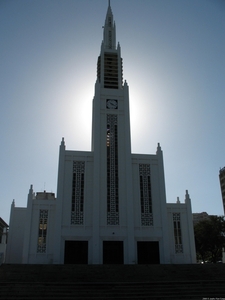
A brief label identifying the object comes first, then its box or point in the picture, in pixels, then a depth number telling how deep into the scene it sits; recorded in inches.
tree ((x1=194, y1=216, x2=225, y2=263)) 1441.9
